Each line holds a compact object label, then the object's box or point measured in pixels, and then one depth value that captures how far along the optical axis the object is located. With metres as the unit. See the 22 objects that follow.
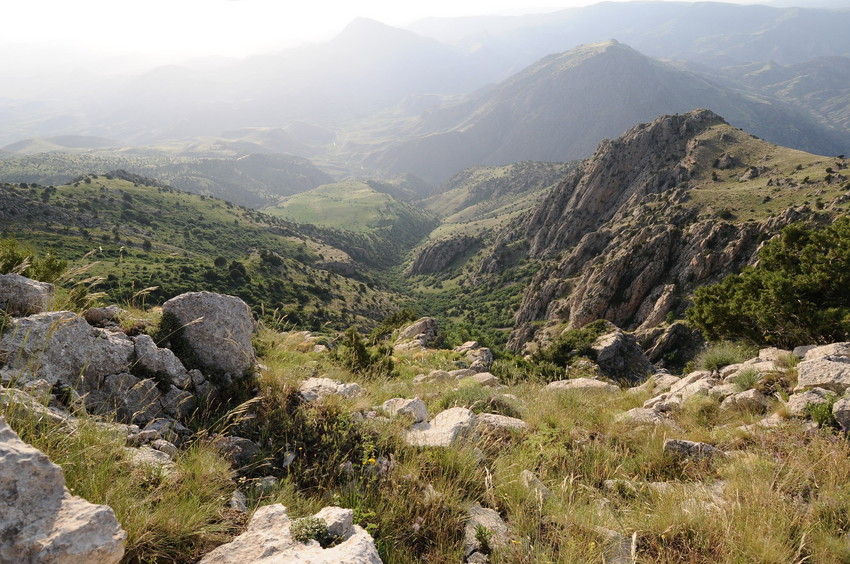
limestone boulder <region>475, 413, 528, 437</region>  6.63
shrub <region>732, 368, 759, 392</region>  8.88
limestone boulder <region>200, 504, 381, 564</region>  3.28
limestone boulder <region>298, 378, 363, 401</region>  7.17
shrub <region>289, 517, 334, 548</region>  3.57
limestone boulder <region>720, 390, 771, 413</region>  7.90
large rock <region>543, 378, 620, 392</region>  12.77
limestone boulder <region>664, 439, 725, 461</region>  6.05
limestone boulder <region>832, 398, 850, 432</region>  6.04
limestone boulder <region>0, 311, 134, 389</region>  5.05
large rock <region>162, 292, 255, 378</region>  7.16
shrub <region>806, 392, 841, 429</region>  6.25
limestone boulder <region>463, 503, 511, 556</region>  4.16
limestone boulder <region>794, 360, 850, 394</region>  7.37
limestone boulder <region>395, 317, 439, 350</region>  26.40
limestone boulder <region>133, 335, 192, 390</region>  6.27
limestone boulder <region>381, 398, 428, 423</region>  7.07
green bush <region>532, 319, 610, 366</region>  27.02
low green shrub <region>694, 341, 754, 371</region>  12.48
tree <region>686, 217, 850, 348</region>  13.86
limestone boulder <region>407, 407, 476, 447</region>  5.87
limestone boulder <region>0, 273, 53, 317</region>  6.07
